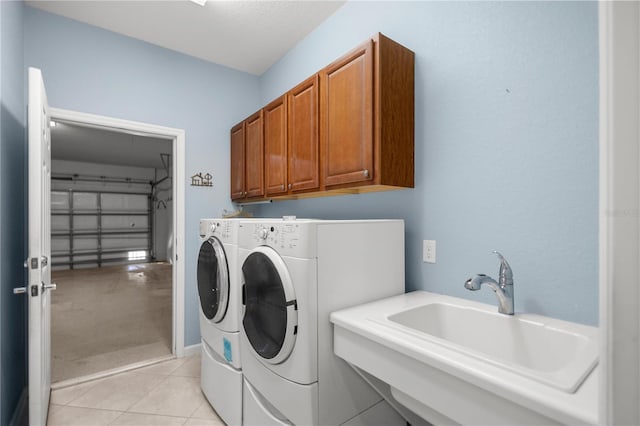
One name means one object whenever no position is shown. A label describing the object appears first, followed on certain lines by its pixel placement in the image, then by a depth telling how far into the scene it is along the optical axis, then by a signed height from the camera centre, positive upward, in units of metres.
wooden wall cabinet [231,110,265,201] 2.55 +0.49
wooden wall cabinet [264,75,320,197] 1.93 +0.51
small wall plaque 2.85 +0.31
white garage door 7.21 -0.42
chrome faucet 1.21 -0.31
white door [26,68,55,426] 1.49 -0.21
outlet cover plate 1.63 -0.22
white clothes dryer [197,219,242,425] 1.78 -0.68
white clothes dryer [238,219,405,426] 1.29 -0.44
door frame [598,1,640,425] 0.50 +0.01
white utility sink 0.72 -0.46
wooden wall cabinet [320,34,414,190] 1.54 +0.52
